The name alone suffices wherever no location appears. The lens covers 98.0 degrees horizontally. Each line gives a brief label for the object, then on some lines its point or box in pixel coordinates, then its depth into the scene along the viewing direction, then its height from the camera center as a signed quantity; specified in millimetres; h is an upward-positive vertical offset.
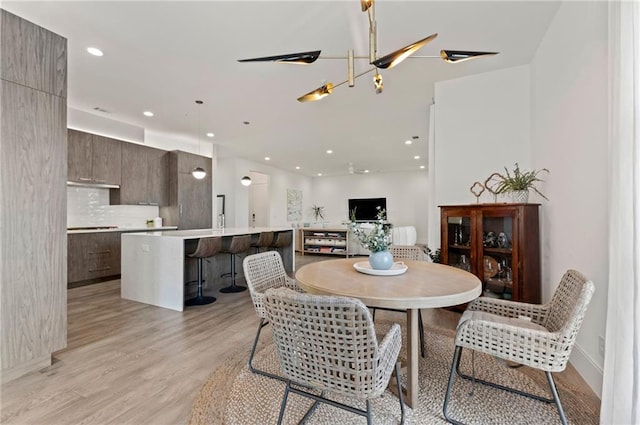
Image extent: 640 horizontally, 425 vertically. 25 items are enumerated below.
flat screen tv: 9914 +166
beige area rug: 1499 -1115
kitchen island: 3213 -692
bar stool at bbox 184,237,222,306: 3312 -512
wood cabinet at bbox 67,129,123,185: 4281 +857
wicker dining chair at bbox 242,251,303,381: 1924 -510
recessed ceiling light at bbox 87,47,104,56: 2685 +1568
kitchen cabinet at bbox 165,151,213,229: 5594 +356
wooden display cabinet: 2545 -336
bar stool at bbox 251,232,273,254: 4387 -470
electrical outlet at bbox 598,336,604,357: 1699 -815
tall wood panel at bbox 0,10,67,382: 1840 +104
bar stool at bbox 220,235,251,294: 3838 -531
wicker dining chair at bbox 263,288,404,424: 1055 -546
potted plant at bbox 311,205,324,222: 10688 -60
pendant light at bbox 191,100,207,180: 4688 +642
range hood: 4443 +433
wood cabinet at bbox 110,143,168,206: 4988 +646
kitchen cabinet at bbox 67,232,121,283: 4203 -713
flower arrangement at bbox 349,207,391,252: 1882 -178
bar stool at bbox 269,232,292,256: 4680 -505
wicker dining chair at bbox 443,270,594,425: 1277 -621
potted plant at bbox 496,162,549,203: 2606 +254
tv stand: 7816 -854
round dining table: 1333 -408
